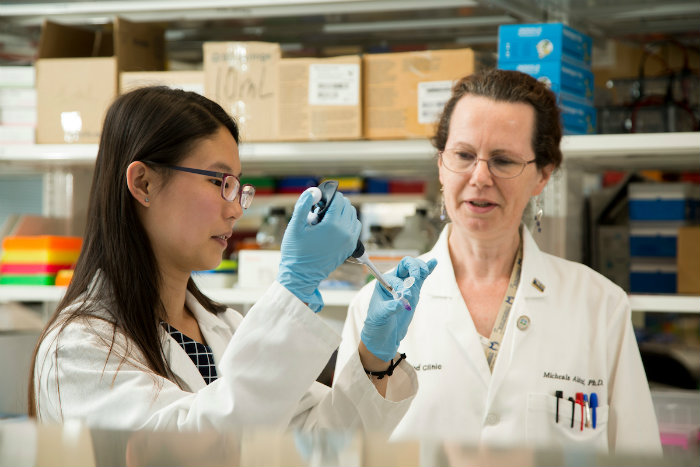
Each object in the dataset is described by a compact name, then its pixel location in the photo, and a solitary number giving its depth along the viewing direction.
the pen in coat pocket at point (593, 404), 1.69
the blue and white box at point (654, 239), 2.46
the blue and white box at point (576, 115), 2.24
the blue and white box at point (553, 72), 2.21
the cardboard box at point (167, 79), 2.53
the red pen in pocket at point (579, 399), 1.68
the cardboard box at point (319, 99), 2.38
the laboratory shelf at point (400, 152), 2.21
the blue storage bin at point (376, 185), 3.46
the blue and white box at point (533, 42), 2.22
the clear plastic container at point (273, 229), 2.76
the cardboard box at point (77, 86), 2.58
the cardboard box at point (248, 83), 2.45
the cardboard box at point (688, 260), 2.37
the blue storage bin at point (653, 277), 2.44
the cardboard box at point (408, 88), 2.32
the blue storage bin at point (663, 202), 2.48
